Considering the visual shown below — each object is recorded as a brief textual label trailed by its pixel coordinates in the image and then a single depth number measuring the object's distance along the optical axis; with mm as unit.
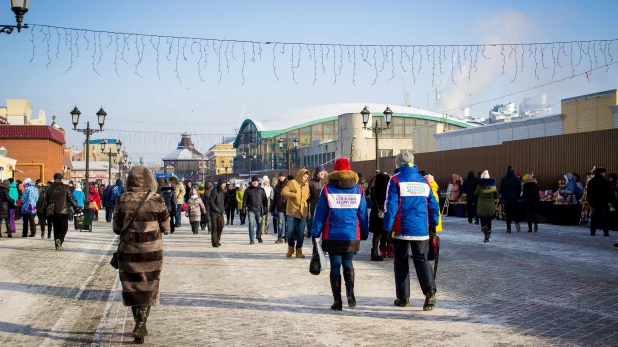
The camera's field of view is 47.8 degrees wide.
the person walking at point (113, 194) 26162
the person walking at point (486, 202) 16547
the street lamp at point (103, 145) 42488
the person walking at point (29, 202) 19641
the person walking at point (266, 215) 21531
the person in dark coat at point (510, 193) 19375
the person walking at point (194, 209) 21594
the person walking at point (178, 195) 24969
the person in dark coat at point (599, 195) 16984
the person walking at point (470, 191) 23953
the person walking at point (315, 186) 13548
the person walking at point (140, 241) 6621
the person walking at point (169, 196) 19197
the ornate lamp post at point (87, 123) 29406
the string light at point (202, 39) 16433
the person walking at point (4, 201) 19859
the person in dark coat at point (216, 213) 16391
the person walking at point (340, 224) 7984
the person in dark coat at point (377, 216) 12281
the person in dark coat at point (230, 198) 25562
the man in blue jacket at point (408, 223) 7871
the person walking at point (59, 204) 15375
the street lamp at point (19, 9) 12586
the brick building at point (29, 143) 58031
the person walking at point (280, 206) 16344
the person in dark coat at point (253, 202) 17328
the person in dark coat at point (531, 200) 19500
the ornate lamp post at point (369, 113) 28641
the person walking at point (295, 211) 13992
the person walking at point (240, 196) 27578
